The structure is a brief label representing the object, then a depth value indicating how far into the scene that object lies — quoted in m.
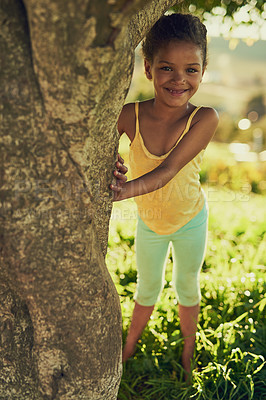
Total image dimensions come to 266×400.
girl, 1.95
